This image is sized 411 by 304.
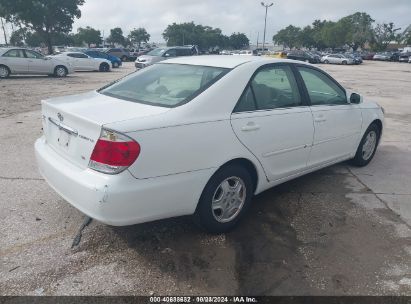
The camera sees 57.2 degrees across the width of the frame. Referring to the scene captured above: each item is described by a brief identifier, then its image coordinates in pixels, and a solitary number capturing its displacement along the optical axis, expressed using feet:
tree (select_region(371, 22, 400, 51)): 305.12
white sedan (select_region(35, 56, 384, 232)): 9.18
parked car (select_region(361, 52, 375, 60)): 226.79
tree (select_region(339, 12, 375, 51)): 297.94
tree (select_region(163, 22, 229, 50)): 363.05
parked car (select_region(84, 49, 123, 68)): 93.43
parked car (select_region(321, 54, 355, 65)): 164.23
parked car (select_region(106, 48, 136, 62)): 137.37
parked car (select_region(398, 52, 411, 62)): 199.64
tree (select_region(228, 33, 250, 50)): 423.64
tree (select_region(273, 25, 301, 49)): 366.22
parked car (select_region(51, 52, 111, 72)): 80.23
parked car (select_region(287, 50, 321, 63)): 157.21
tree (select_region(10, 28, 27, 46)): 264.93
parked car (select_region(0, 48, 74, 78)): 55.16
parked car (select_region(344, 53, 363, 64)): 166.39
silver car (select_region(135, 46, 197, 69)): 76.48
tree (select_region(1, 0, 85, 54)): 152.46
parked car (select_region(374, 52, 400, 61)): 208.01
